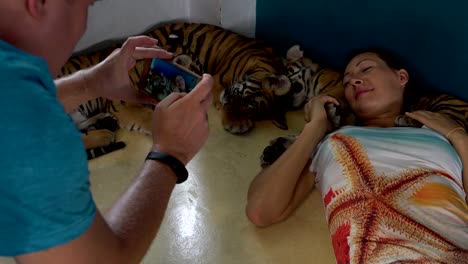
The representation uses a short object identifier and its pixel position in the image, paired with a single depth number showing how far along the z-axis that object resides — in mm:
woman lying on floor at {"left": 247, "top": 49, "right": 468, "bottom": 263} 1300
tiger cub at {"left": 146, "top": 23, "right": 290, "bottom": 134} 2117
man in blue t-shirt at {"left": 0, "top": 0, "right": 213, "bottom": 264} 631
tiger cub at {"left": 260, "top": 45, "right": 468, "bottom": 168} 1792
